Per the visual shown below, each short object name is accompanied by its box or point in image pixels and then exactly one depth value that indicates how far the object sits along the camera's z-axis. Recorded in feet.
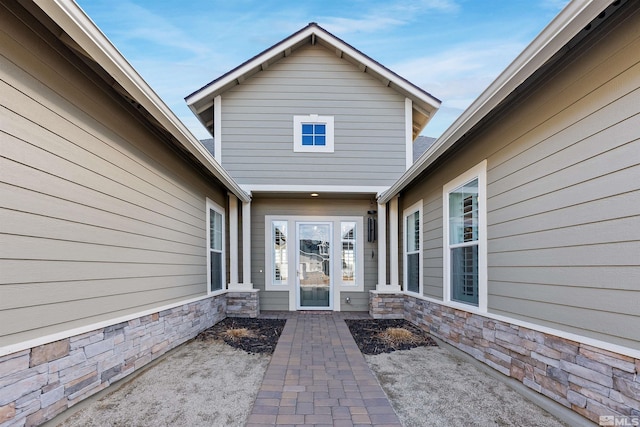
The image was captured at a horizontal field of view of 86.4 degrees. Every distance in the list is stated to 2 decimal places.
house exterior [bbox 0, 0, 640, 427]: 7.50
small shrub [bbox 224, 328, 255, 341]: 17.21
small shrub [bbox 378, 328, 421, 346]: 16.65
